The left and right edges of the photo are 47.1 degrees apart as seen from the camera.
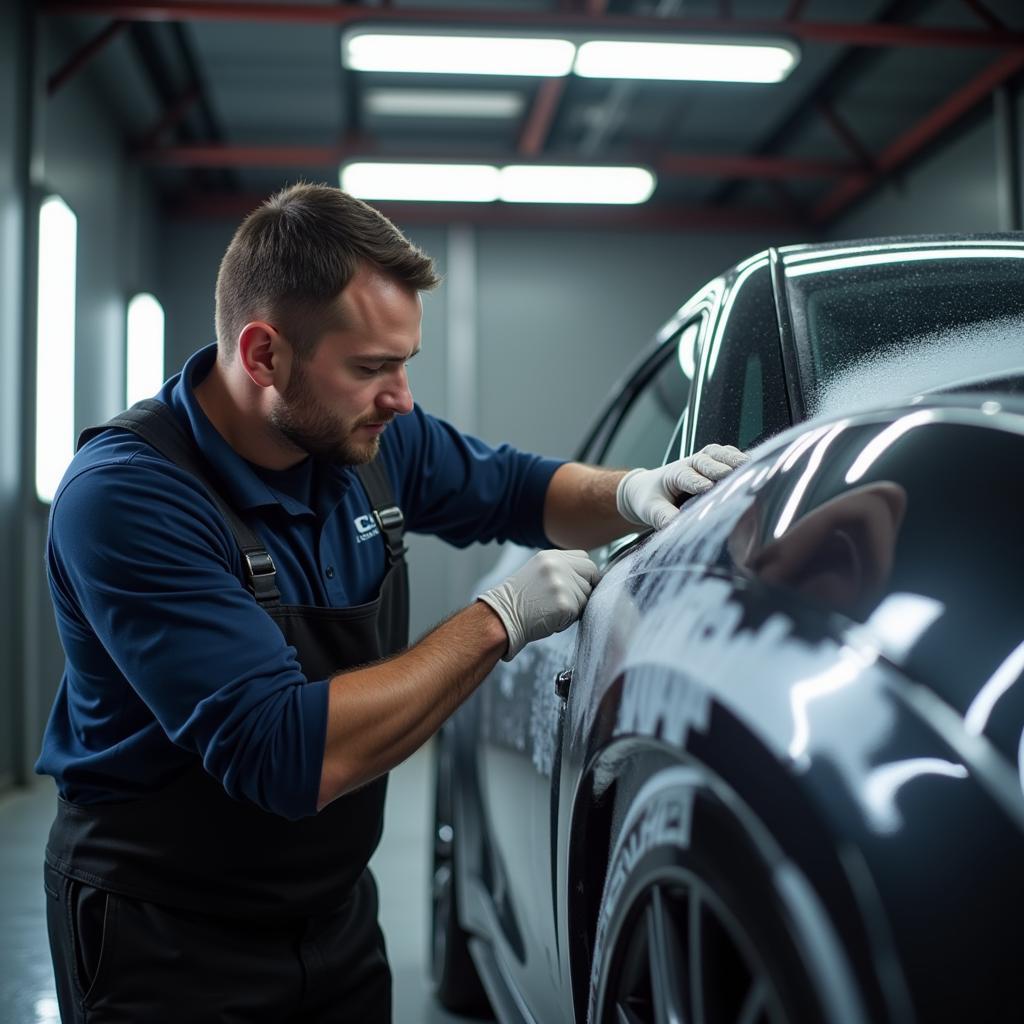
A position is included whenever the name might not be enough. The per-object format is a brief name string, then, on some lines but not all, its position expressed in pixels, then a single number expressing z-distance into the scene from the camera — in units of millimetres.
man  1405
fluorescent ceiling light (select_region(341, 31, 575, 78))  5328
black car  680
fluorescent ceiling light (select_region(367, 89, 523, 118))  7844
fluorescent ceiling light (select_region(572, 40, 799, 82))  5500
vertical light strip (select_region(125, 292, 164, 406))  7938
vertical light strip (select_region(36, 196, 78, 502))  5840
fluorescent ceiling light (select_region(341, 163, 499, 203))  7375
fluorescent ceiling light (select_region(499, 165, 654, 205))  7484
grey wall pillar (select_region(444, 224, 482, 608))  9344
